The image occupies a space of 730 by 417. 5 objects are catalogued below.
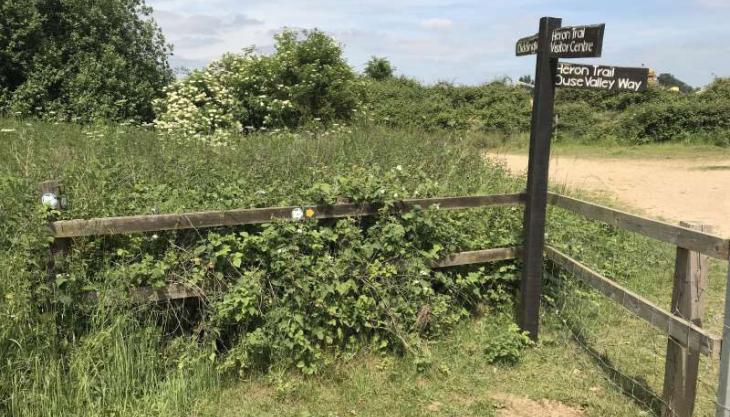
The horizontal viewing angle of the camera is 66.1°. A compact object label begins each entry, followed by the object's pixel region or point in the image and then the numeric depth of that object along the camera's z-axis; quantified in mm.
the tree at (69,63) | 12969
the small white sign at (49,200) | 3418
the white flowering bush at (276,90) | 10914
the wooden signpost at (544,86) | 3798
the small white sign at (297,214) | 3971
